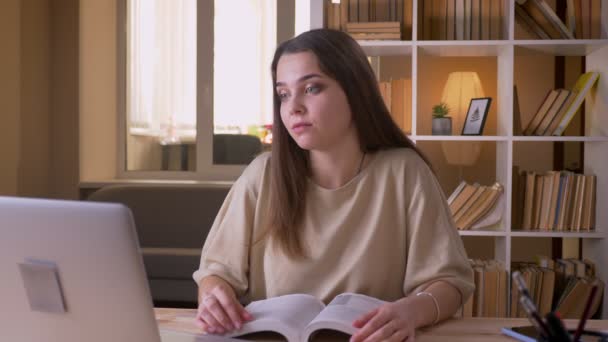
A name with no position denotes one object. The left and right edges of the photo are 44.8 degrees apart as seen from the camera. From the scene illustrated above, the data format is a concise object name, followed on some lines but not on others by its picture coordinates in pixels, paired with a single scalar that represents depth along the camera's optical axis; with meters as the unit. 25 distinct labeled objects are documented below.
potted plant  3.15
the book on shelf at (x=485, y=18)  3.06
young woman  1.47
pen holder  1.03
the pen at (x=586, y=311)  0.78
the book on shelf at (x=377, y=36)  3.02
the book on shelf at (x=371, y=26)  3.02
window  5.56
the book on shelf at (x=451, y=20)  3.07
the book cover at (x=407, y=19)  3.06
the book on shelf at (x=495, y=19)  3.07
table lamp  3.57
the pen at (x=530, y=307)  0.72
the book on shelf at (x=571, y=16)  3.04
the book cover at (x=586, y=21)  3.01
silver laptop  0.81
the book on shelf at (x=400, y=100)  3.14
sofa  4.35
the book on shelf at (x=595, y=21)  2.99
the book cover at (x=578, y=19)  3.03
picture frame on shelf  3.07
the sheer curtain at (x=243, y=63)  5.55
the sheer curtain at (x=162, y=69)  5.62
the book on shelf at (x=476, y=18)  3.06
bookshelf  2.98
